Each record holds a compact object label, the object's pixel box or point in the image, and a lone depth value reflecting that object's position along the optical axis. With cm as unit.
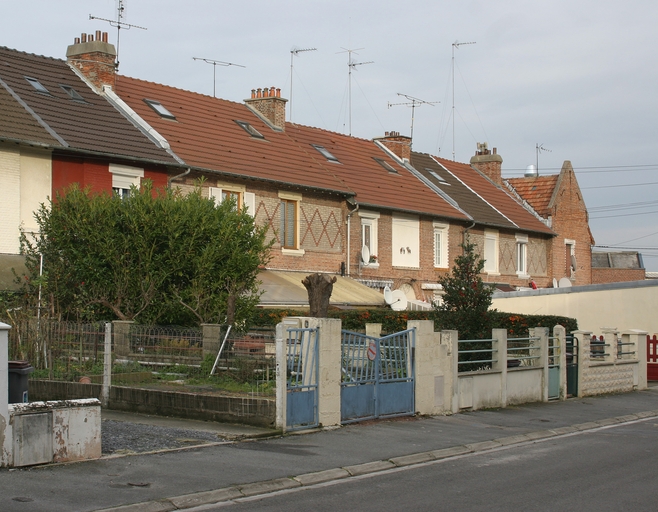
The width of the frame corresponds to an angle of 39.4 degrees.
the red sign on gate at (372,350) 1549
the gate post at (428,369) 1669
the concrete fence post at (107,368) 1625
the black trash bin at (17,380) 1121
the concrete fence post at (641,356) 2519
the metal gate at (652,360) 2780
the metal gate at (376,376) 1518
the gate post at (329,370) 1437
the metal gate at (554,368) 2109
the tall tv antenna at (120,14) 3127
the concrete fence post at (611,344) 2391
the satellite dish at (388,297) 3027
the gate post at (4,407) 1018
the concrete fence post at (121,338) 1700
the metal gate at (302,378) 1404
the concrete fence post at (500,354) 1900
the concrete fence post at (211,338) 1620
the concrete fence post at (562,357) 2145
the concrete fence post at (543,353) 2066
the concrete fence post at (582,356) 2217
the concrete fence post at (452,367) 1738
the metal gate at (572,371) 2212
